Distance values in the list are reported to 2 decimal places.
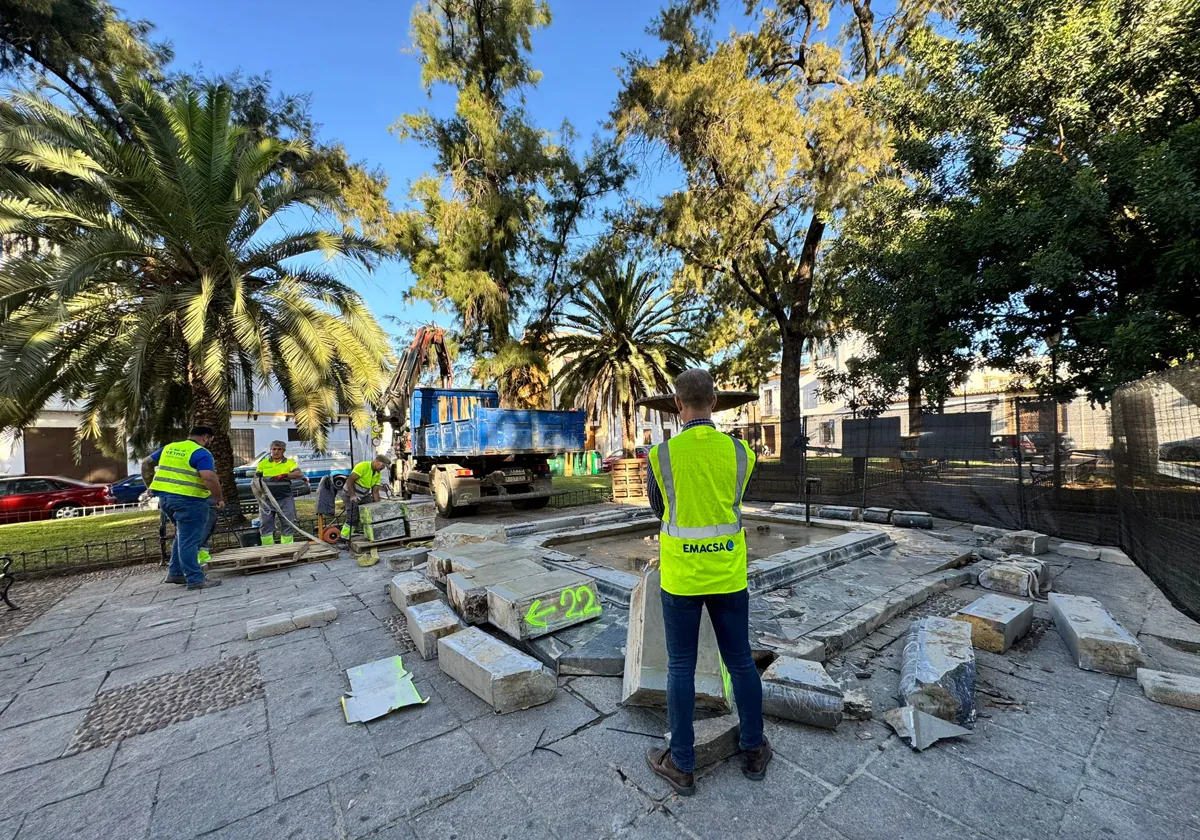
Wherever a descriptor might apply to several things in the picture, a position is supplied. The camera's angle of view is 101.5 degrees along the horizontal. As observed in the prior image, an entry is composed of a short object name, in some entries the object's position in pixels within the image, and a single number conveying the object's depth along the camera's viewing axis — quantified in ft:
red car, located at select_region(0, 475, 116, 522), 45.62
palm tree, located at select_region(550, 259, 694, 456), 71.05
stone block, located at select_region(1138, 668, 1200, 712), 9.24
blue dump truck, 36.94
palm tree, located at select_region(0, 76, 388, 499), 24.84
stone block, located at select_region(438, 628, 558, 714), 9.80
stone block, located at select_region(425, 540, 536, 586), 16.34
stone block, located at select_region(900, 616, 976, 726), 8.93
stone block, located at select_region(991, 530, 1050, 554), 21.02
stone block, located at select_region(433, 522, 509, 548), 20.78
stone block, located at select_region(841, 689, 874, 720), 9.24
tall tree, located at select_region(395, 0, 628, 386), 55.98
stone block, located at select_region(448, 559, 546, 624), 13.76
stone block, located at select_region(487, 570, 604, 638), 12.51
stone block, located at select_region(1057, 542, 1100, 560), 20.39
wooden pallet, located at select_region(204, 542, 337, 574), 21.79
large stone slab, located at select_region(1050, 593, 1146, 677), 10.64
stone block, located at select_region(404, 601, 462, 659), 12.42
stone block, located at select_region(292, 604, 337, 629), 14.96
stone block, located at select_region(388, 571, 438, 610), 15.23
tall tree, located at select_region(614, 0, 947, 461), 36.14
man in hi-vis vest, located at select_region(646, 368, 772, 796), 7.54
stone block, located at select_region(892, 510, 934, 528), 26.20
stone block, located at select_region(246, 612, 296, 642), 14.17
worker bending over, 27.22
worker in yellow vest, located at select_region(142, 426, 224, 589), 19.92
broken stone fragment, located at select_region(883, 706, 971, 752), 8.40
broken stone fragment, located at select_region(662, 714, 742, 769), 7.94
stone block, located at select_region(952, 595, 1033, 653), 11.82
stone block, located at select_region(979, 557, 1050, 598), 15.79
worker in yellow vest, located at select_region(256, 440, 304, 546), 26.25
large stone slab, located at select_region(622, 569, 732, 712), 9.40
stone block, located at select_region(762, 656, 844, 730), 8.88
